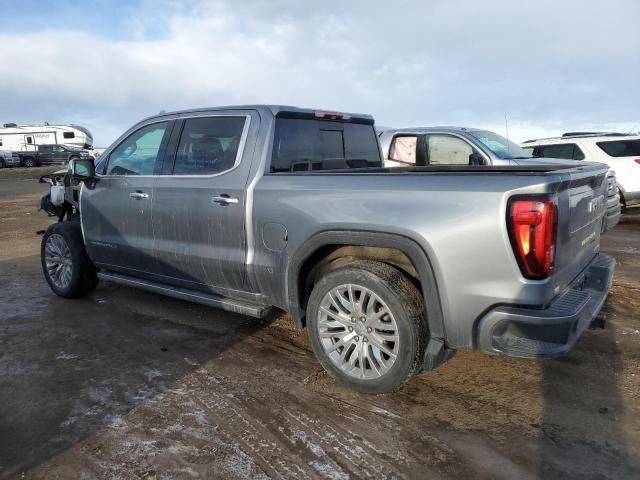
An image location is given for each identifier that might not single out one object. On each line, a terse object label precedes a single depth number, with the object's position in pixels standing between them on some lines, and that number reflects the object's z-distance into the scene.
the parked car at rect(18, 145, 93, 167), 34.78
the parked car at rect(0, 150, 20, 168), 33.64
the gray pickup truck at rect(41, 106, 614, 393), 2.67
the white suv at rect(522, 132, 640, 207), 10.16
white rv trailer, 35.44
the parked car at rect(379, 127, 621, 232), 7.79
